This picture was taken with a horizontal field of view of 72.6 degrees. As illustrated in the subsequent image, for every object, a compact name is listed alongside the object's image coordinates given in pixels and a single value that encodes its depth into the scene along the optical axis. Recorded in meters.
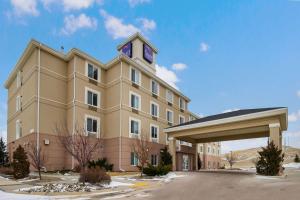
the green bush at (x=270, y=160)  14.85
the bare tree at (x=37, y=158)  13.46
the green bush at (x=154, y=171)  15.83
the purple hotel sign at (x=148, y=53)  26.36
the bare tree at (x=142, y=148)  16.09
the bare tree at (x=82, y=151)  11.40
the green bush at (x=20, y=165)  14.46
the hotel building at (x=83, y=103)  18.97
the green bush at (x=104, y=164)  19.50
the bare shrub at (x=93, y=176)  11.24
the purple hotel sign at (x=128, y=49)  25.91
